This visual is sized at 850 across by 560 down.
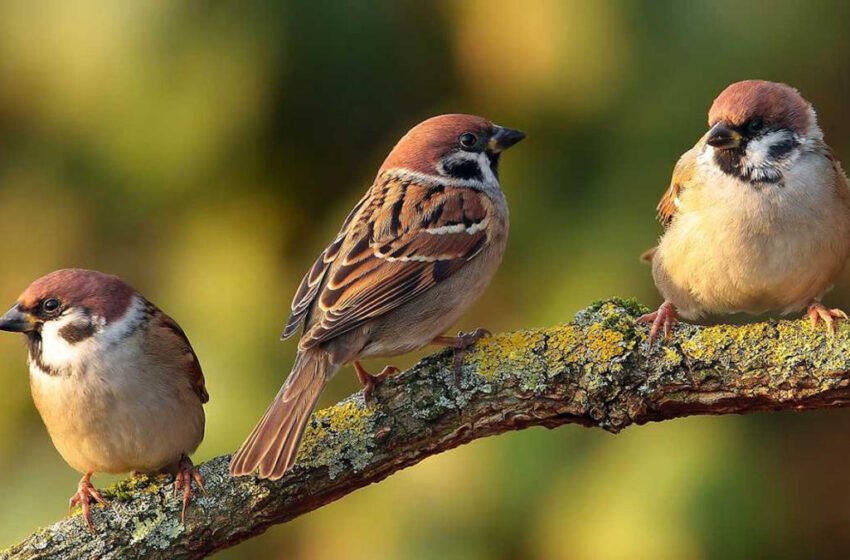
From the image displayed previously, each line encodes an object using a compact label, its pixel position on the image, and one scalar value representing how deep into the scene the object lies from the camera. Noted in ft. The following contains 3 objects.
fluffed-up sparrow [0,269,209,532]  23.06
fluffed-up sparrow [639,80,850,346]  23.24
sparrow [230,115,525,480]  21.79
